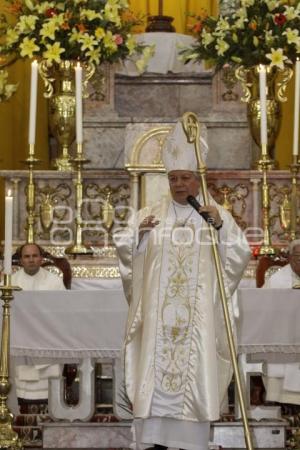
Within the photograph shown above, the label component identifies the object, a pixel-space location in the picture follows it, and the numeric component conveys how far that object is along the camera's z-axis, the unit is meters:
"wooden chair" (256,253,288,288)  14.69
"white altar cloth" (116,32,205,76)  18.12
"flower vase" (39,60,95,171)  16.71
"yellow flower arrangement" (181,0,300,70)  16.45
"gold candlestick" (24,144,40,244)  14.21
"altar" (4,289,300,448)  12.49
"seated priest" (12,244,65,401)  14.54
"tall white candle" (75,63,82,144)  14.32
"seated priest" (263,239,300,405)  13.93
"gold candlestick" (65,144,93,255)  14.37
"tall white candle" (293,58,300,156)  14.47
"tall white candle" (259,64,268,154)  14.30
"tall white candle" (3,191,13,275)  11.05
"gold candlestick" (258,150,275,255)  14.32
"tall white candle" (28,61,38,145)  14.33
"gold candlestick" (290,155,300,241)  14.72
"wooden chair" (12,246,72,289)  14.81
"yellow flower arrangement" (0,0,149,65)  16.32
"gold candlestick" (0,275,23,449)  11.24
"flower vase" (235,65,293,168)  16.71
